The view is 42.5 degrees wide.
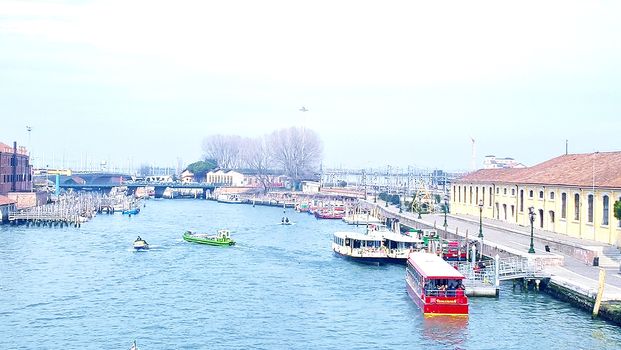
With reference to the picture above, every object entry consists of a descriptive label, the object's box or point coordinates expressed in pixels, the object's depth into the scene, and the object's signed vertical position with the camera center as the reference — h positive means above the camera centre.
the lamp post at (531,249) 45.03 -3.30
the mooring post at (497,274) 41.91 -4.44
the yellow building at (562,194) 50.78 -0.26
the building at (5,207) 96.12 -2.61
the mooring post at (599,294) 34.69 -4.54
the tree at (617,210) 43.40 -1.01
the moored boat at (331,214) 118.70 -3.77
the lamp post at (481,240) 50.84 -3.25
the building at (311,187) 178.25 +0.34
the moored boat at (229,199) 171.89 -2.43
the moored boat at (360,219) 103.91 -4.05
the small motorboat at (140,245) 66.12 -4.82
